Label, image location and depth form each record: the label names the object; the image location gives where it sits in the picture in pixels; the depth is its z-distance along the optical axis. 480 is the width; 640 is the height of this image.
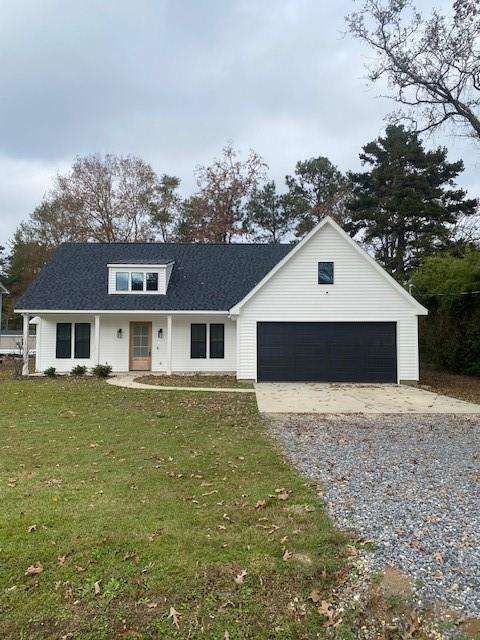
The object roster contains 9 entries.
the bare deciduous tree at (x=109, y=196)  31.67
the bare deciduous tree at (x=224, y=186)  33.28
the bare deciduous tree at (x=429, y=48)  16.50
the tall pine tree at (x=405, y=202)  31.11
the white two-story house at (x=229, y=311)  16.38
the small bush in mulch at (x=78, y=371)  17.42
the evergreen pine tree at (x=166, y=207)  33.81
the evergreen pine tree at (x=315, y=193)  35.16
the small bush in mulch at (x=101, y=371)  16.64
